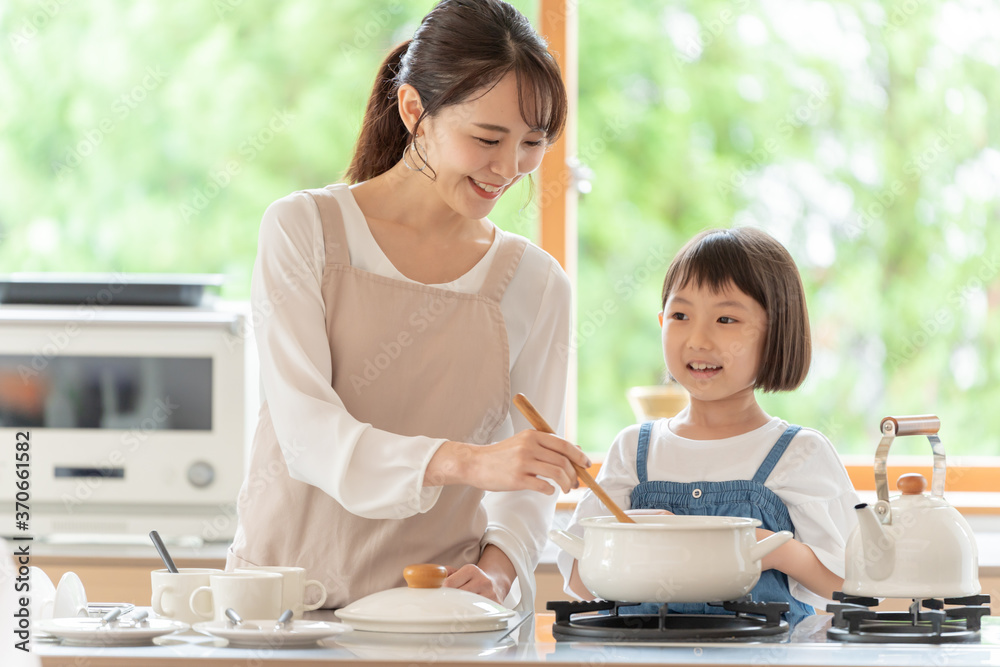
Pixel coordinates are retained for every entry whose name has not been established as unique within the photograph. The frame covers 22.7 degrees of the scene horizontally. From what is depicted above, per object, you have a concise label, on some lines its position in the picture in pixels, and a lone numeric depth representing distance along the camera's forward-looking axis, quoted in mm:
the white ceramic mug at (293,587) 2905
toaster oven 4562
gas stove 2789
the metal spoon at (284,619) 2782
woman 3240
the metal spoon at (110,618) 2778
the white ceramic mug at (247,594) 2845
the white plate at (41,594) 2893
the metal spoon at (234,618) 2774
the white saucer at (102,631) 2729
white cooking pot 2816
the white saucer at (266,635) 2726
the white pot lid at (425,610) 2809
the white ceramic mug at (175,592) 2910
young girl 3334
